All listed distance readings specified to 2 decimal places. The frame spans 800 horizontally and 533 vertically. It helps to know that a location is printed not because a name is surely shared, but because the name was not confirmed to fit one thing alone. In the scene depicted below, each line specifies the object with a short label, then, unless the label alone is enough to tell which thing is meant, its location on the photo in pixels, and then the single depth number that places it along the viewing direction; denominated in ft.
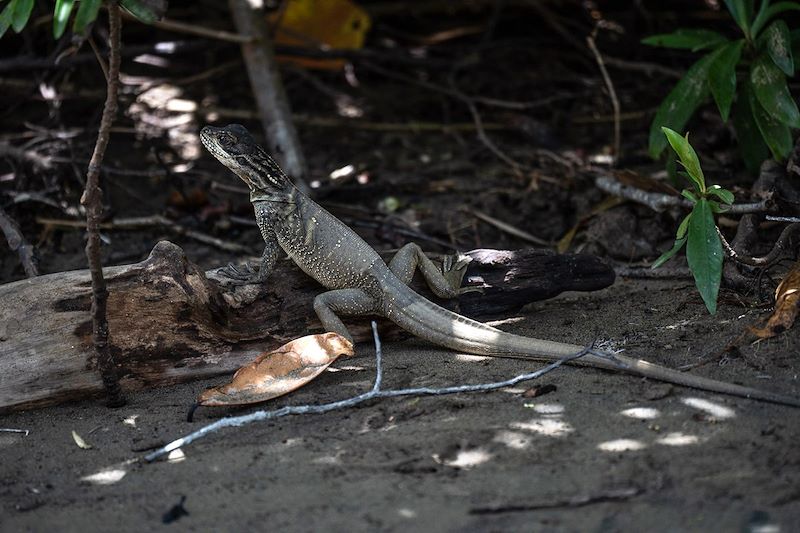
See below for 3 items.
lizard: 33.06
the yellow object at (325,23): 59.67
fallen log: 31.12
